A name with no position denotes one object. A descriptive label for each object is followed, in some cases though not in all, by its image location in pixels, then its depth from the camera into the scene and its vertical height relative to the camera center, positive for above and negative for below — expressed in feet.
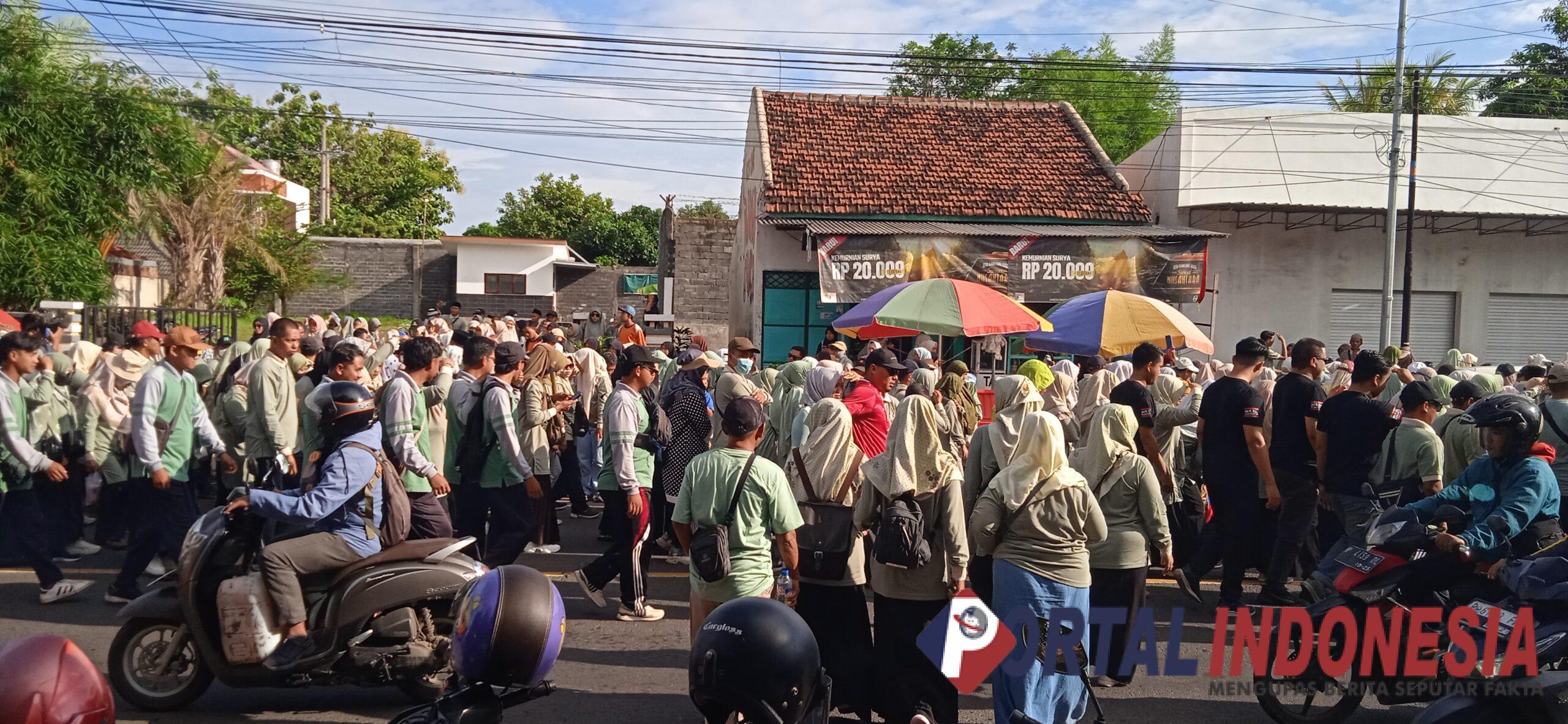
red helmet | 6.68 -2.53
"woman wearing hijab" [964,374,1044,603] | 16.17 -1.81
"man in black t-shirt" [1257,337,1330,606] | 22.45 -2.88
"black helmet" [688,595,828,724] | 8.73 -2.92
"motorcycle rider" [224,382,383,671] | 14.93 -2.96
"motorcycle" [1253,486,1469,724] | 14.98 -3.74
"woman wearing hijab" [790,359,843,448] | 23.13 -1.38
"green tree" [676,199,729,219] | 215.72 +22.64
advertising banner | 60.59 +3.63
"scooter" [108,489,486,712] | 15.43 -4.81
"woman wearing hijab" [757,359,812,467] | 24.88 -2.49
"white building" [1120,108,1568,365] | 69.10 +8.08
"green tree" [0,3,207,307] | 56.08 +8.30
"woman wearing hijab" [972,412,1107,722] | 14.49 -2.90
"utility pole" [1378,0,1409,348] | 64.34 +6.57
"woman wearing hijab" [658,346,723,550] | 23.43 -2.46
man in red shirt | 19.48 -1.76
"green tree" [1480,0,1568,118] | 106.32 +26.61
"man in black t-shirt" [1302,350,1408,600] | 21.68 -2.08
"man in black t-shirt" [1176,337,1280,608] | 22.49 -2.78
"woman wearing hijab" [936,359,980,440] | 24.70 -1.65
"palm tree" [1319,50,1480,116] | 97.86 +23.74
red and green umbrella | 31.07 +0.39
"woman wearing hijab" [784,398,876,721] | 15.61 -4.10
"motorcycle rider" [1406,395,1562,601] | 14.76 -2.32
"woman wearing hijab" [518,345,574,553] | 25.76 -2.70
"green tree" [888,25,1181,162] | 127.44 +29.84
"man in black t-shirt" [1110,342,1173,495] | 22.80 -1.75
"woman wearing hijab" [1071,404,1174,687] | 17.21 -3.24
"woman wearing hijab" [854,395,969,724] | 14.90 -3.44
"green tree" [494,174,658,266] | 169.78 +15.33
